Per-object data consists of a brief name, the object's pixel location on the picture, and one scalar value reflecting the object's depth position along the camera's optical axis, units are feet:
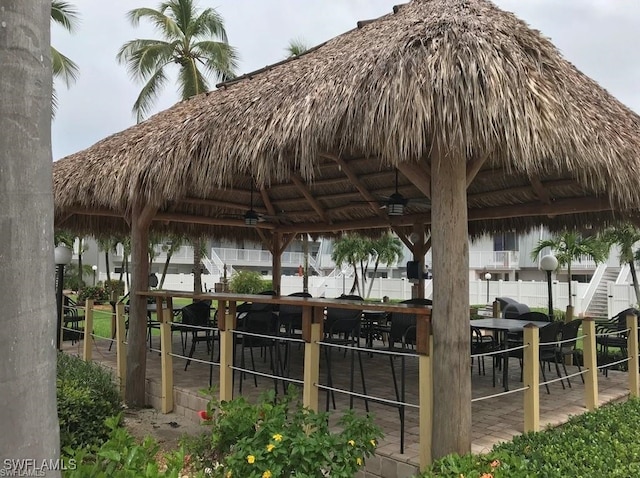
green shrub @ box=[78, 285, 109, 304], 78.79
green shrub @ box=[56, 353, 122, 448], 15.15
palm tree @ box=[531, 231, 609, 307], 57.50
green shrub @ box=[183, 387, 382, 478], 9.47
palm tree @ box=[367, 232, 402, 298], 80.01
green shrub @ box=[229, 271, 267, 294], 74.08
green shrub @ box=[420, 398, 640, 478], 9.99
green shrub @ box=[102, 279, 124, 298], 77.37
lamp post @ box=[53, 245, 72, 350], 26.27
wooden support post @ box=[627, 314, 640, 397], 18.39
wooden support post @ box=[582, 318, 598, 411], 16.34
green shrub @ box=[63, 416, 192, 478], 7.13
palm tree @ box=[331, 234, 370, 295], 78.43
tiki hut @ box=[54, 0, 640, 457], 10.84
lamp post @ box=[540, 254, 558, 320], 30.19
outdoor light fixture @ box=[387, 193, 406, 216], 22.79
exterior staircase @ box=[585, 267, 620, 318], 67.26
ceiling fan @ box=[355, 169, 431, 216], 22.80
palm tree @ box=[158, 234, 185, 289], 70.63
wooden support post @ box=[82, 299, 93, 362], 24.00
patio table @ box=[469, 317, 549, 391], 18.71
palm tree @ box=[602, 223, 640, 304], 51.78
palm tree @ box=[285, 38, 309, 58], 64.90
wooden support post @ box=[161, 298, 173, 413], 19.29
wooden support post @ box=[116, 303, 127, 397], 21.33
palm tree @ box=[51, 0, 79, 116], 52.08
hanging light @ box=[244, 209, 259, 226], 28.96
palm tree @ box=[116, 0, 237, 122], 56.75
